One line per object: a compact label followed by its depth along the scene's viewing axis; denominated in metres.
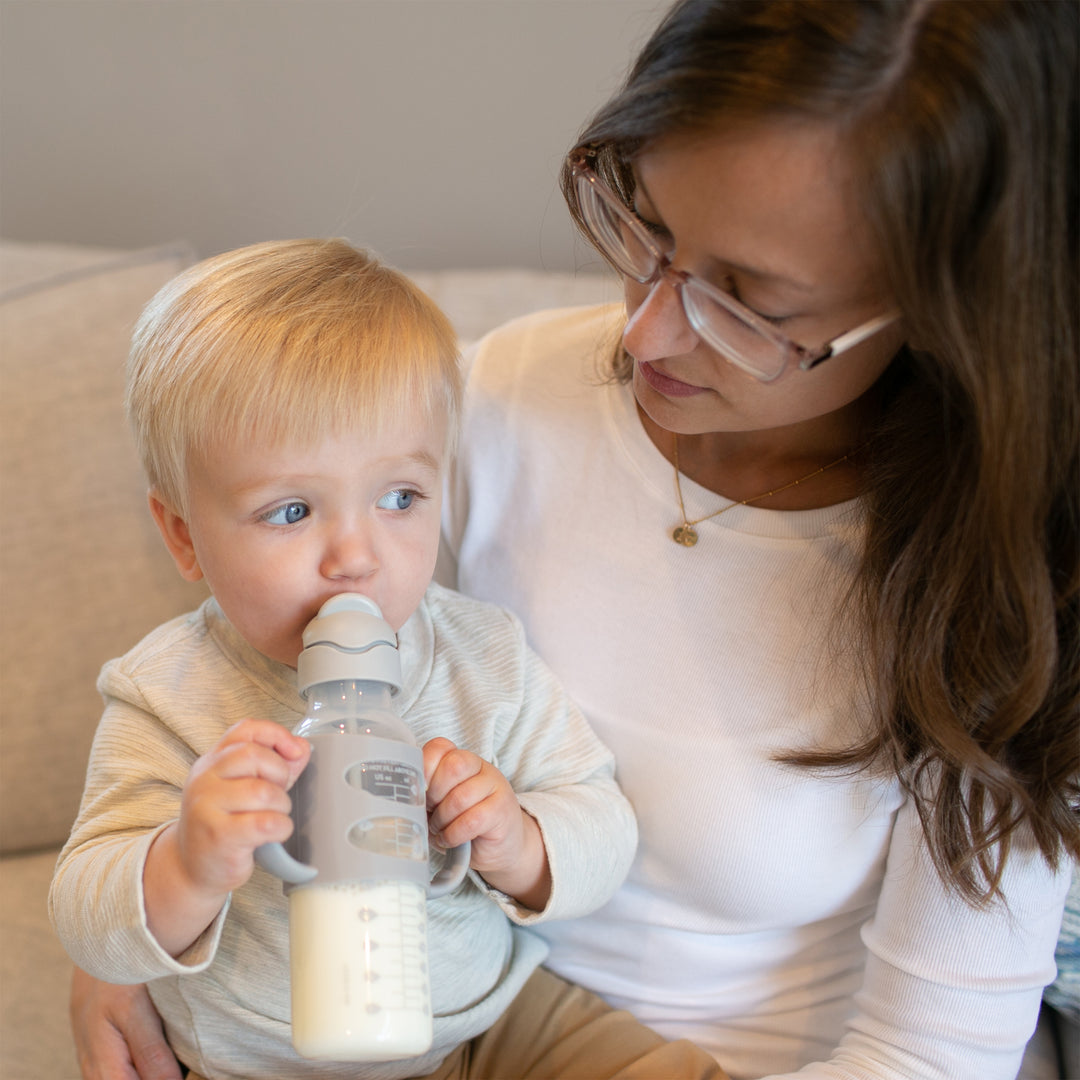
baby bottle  0.78
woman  0.84
